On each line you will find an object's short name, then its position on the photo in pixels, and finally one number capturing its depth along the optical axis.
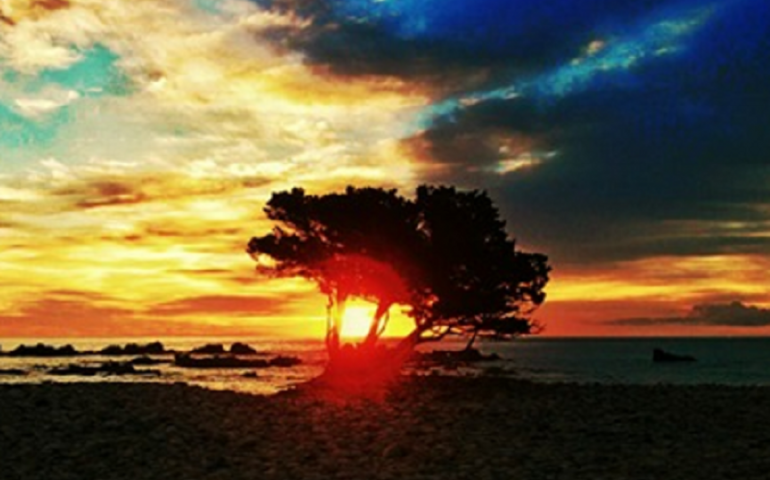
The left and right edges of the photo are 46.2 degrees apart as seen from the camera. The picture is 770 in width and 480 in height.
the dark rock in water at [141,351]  152.62
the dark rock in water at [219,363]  93.96
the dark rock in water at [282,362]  96.81
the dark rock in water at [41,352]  143.25
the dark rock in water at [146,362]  101.82
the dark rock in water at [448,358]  107.75
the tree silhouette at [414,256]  44.72
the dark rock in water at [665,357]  133.95
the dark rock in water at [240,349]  139.25
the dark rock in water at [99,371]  72.44
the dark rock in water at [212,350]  147.50
